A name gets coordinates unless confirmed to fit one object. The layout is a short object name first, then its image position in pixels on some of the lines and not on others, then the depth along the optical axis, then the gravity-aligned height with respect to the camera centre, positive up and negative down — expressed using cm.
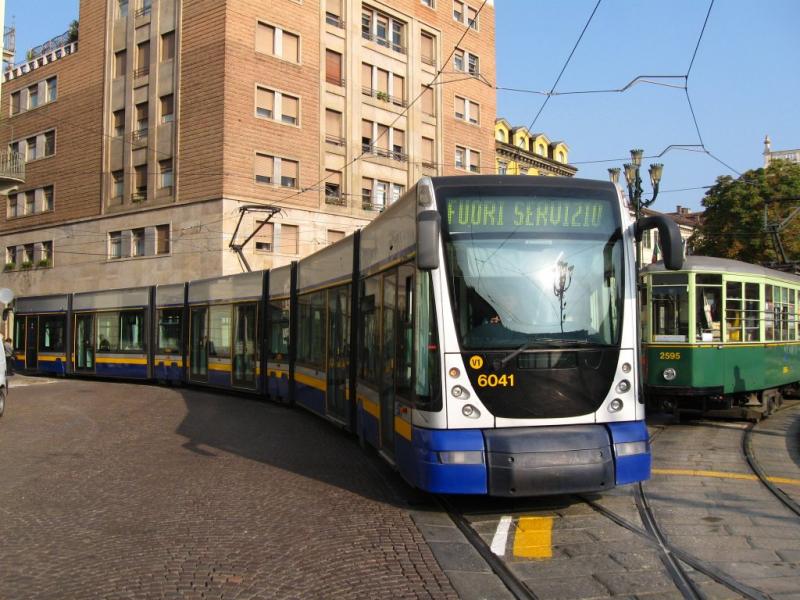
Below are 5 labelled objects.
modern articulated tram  635 -8
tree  3869 +566
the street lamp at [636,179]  1872 +360
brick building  3522 +997
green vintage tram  1252 -15
